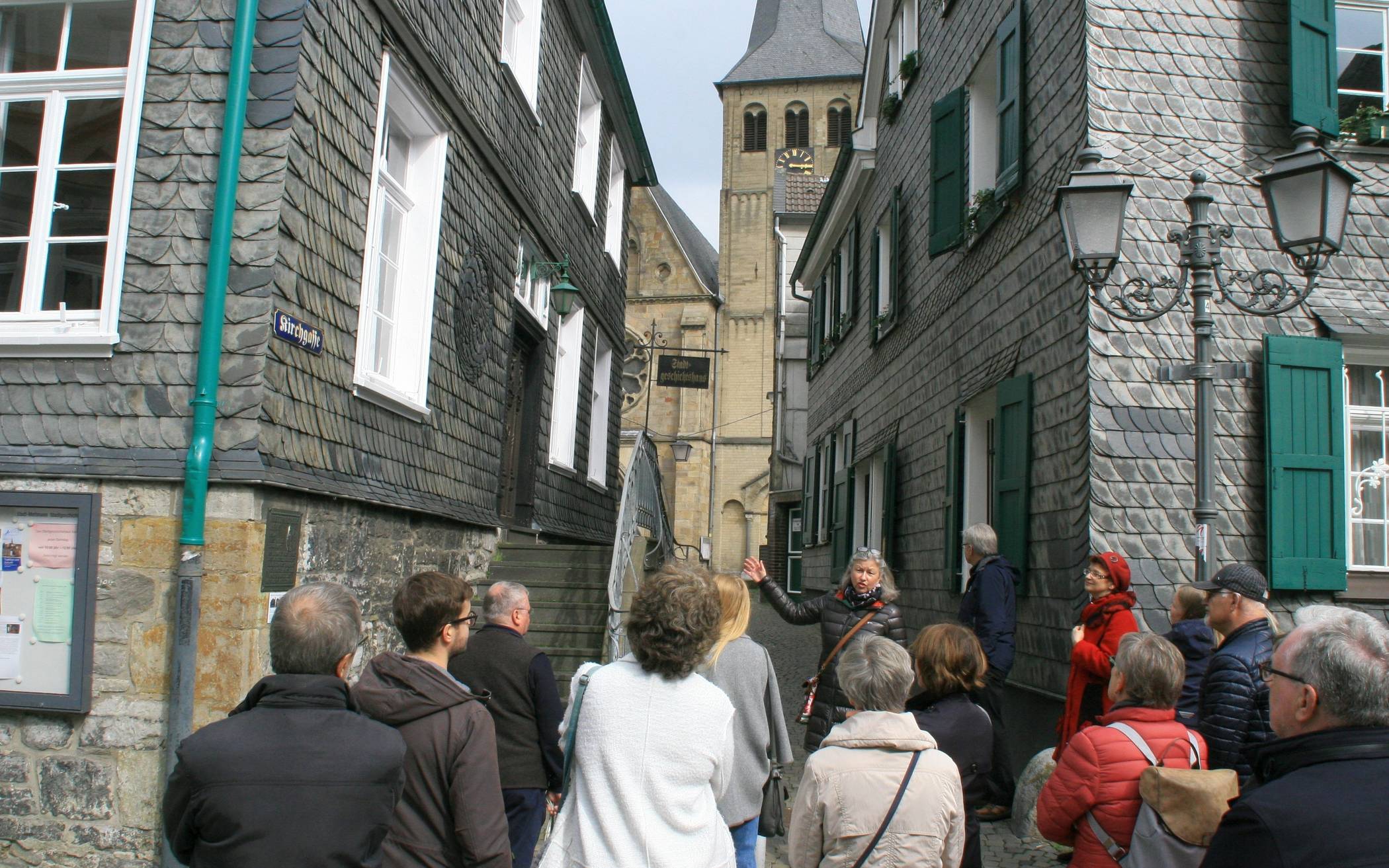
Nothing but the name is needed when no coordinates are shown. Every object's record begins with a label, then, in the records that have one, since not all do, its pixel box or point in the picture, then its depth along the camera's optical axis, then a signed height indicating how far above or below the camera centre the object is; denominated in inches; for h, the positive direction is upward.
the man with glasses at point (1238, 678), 141.9 -11.9
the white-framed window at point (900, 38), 506.9 +246.2
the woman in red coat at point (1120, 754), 125.4 -19.7
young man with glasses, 108.3 -22.2
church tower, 1605.6 +521.8
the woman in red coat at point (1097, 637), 209.0 -11.1
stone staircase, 335.3 -13.0
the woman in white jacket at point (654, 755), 104.1 -18.5
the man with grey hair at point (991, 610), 245.3 -8.1
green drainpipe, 198.2 +24.4
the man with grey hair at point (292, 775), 94.1 -19.9
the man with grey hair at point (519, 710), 154.5 -21.9
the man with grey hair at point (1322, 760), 70.9 -11.5
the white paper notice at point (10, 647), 202.5 -21.9
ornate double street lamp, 207.2 +66.2
